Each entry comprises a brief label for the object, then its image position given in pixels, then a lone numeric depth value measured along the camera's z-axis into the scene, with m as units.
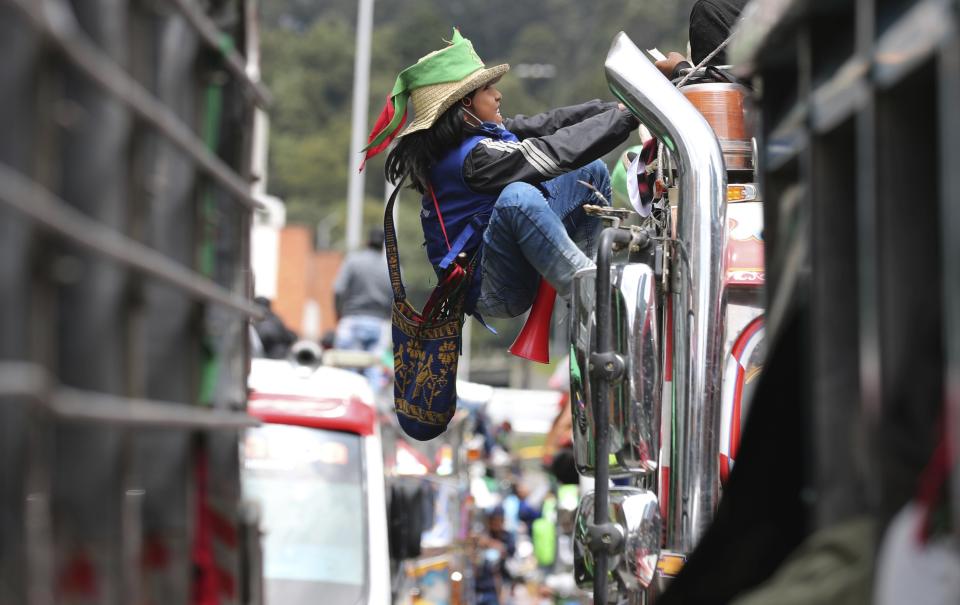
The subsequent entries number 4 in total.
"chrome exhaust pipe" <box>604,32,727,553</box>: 9.55
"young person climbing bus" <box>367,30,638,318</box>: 11.62
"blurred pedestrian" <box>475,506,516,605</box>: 42.66
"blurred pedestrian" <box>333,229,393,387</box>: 30.64
